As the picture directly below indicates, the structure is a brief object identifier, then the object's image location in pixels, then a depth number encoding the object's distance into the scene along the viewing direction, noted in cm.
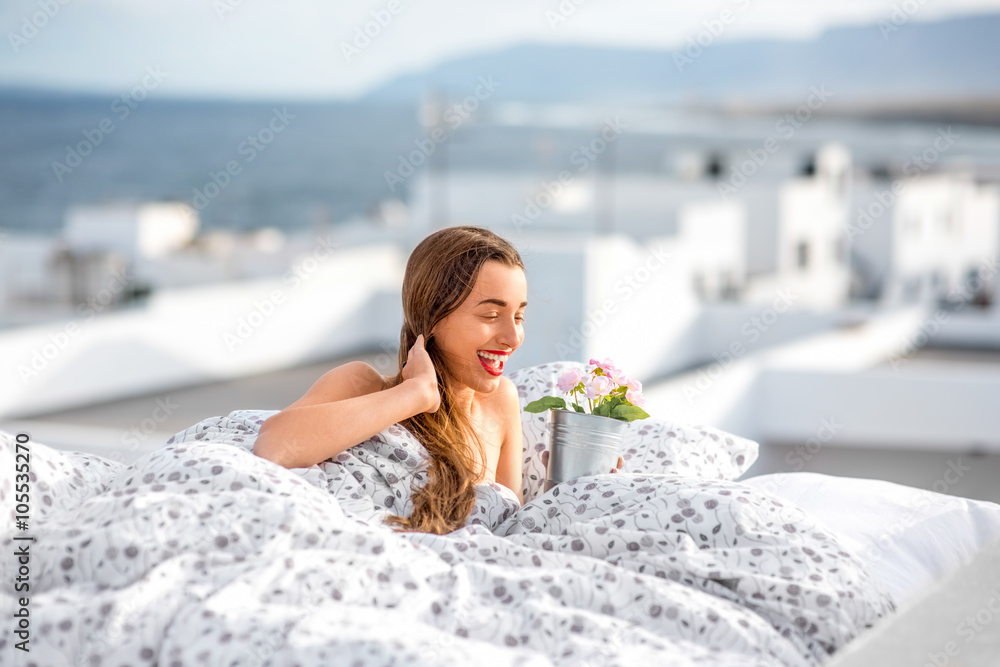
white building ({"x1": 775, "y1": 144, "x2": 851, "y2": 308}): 1669
